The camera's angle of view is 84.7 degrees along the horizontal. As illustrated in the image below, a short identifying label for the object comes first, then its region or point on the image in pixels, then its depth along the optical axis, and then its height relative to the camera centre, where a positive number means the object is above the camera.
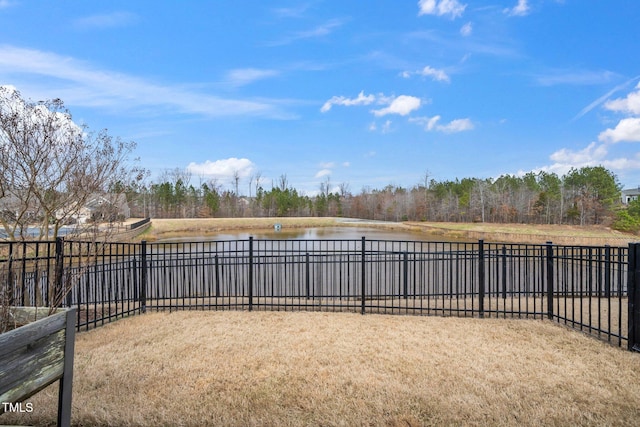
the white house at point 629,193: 69.26 +2.81
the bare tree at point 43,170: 6.66 +0.82
